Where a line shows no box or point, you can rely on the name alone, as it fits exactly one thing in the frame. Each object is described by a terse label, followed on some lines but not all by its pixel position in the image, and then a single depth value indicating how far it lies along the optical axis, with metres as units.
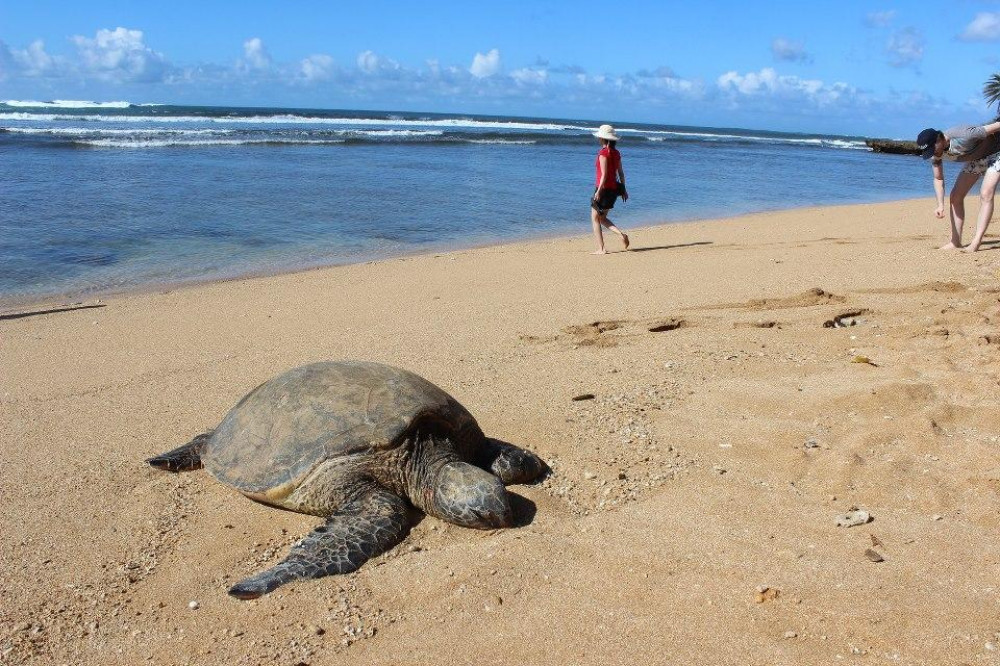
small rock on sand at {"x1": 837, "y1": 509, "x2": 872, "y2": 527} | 3.33
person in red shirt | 10.46
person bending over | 8.49
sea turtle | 3.63
